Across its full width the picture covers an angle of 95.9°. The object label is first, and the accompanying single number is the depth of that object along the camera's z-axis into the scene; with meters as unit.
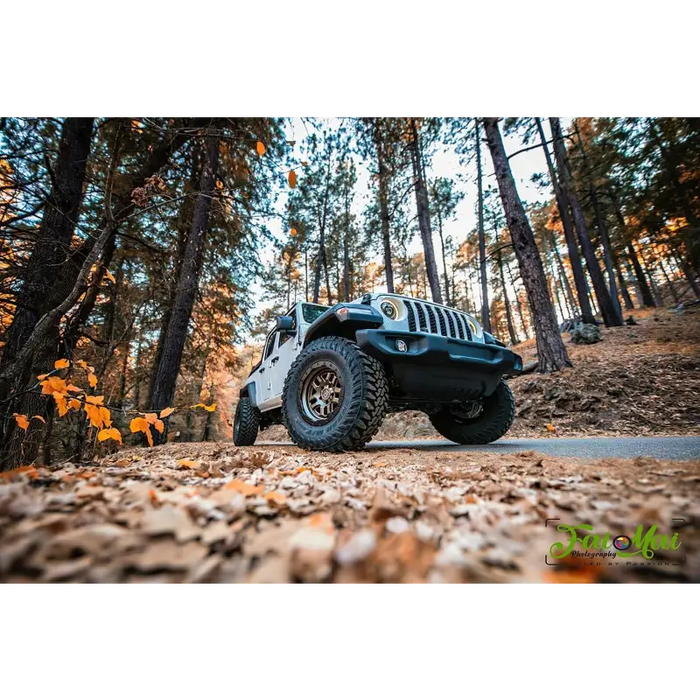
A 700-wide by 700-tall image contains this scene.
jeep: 2.84
